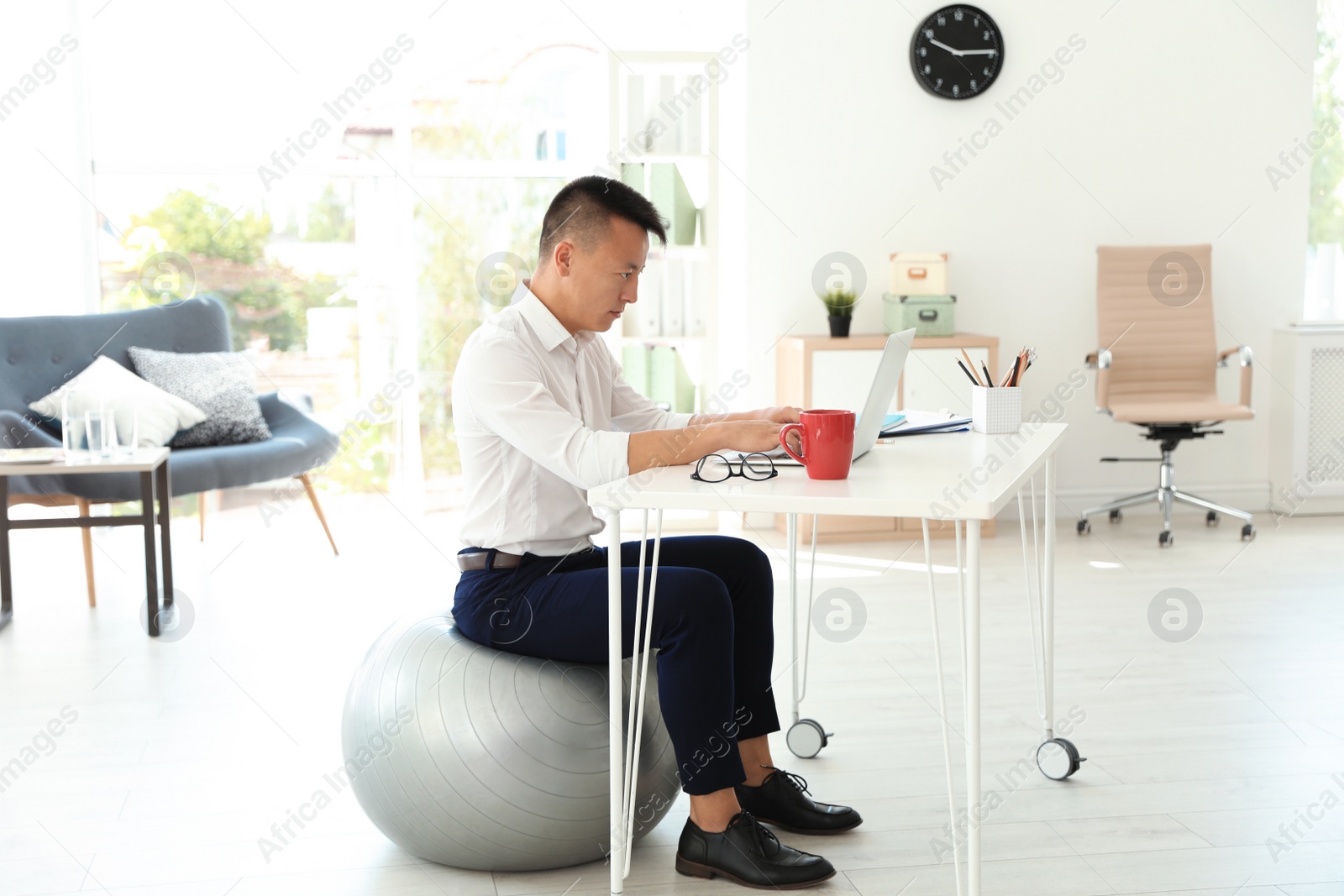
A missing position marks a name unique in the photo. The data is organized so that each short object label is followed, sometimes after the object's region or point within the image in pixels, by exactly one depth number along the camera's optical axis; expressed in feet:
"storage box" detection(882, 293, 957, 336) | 14.88
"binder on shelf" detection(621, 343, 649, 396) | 15.51
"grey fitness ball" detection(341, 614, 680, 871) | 6.24
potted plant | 14.89
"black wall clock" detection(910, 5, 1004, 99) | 15.28
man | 6.07
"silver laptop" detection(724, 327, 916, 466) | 6.31
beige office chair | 15.40
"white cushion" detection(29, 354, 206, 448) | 13.06
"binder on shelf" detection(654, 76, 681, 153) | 15.15
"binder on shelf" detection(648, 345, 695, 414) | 15.26
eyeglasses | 5.88
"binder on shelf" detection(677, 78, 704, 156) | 15.24
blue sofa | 12.01
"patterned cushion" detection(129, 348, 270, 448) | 13.74
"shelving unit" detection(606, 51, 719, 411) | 15.08
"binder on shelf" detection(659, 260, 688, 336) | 15.30
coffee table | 10.52
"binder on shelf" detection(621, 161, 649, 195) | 15.05
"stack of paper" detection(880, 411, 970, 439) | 7.33
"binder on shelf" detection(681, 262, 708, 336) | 15.42
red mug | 5.72
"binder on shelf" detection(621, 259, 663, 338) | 15.25
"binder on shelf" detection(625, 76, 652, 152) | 15.10
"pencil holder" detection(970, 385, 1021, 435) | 7.24
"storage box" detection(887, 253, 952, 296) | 15.07
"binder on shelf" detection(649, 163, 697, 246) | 15.12
